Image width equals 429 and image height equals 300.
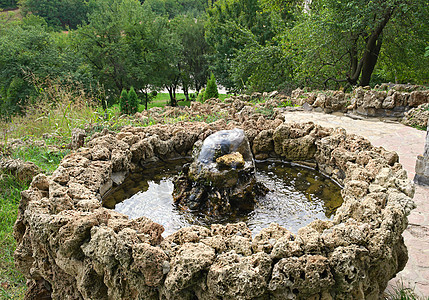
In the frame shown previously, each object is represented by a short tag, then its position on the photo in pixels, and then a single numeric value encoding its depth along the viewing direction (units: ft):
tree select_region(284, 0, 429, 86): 33.32
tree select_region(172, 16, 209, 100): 100.63
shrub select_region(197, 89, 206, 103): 56.05
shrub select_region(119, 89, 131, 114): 49.19
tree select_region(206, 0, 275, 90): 73.82
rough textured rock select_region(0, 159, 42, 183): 16.08
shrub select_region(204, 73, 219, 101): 54.88
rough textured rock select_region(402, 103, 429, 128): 26.86
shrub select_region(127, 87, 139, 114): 55.61
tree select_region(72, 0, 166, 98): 77.00
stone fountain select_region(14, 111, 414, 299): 7.50
